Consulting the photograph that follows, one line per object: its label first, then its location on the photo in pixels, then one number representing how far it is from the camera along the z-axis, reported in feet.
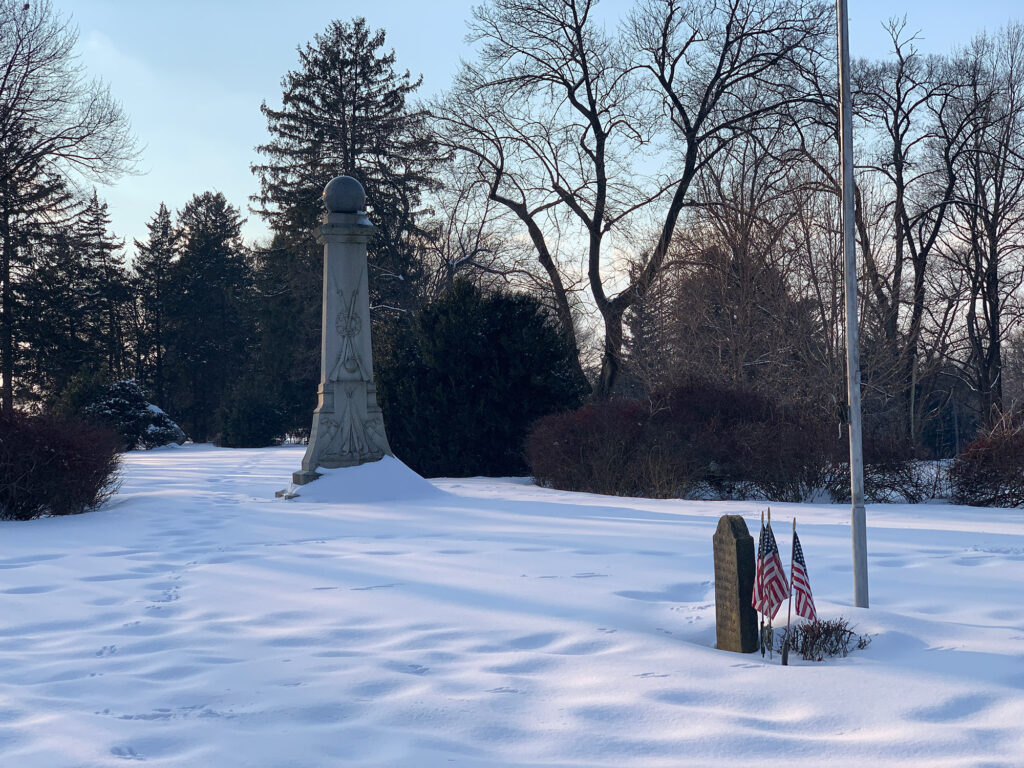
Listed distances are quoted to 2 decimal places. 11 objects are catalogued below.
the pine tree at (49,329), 110.63
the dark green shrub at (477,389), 60.08
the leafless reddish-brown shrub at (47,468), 35.91
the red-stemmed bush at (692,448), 43.42
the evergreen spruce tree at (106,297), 127.65
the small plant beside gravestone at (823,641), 16.10
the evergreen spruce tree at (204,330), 156.97
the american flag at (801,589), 16.21
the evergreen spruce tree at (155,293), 159.73
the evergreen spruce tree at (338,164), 117.19
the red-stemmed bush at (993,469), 38.75
